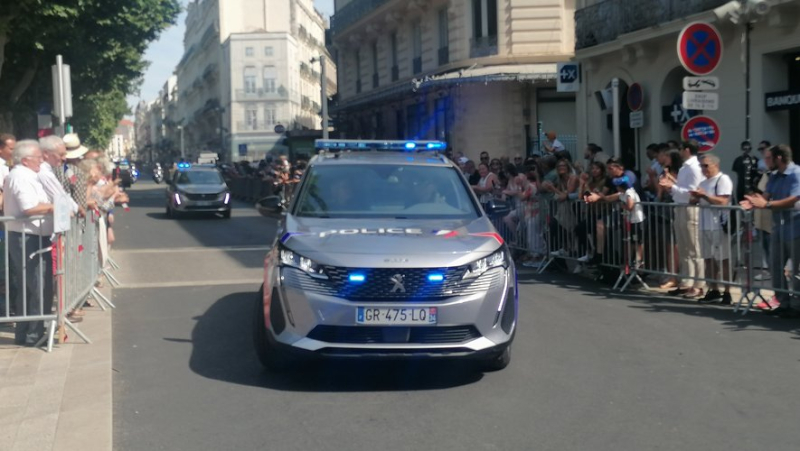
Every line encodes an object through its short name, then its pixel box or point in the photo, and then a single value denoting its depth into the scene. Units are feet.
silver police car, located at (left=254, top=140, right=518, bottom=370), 23.06
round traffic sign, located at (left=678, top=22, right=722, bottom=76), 43.73
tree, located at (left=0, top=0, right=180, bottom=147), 88.38
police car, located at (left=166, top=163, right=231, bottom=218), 94.94
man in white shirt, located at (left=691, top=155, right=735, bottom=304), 36.70
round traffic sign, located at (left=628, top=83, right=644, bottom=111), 65.64
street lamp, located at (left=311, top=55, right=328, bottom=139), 131.54
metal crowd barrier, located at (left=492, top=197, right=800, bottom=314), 33.99
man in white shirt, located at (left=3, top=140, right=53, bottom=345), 29.17
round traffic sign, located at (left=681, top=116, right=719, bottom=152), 44.62
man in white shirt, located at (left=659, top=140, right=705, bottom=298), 38.27
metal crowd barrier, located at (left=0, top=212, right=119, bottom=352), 28.91
